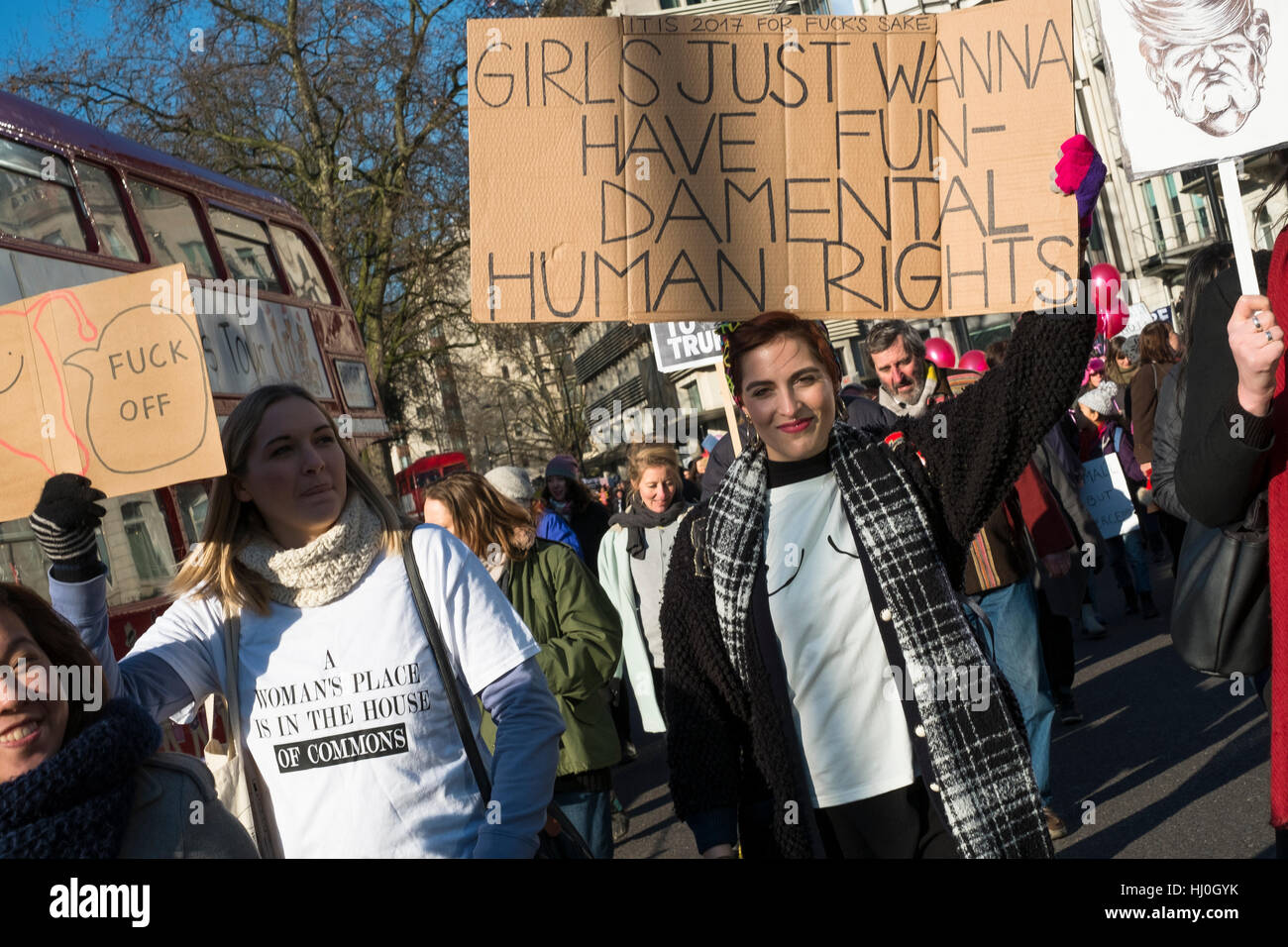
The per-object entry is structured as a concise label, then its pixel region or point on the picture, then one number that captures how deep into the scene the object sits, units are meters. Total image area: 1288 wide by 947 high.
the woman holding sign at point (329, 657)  2.49
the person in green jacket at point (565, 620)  4.59
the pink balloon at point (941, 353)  15.02
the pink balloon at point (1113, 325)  15.71
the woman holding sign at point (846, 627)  2.62
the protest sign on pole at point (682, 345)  11.35
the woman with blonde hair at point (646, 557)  6.99
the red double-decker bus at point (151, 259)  6.81
